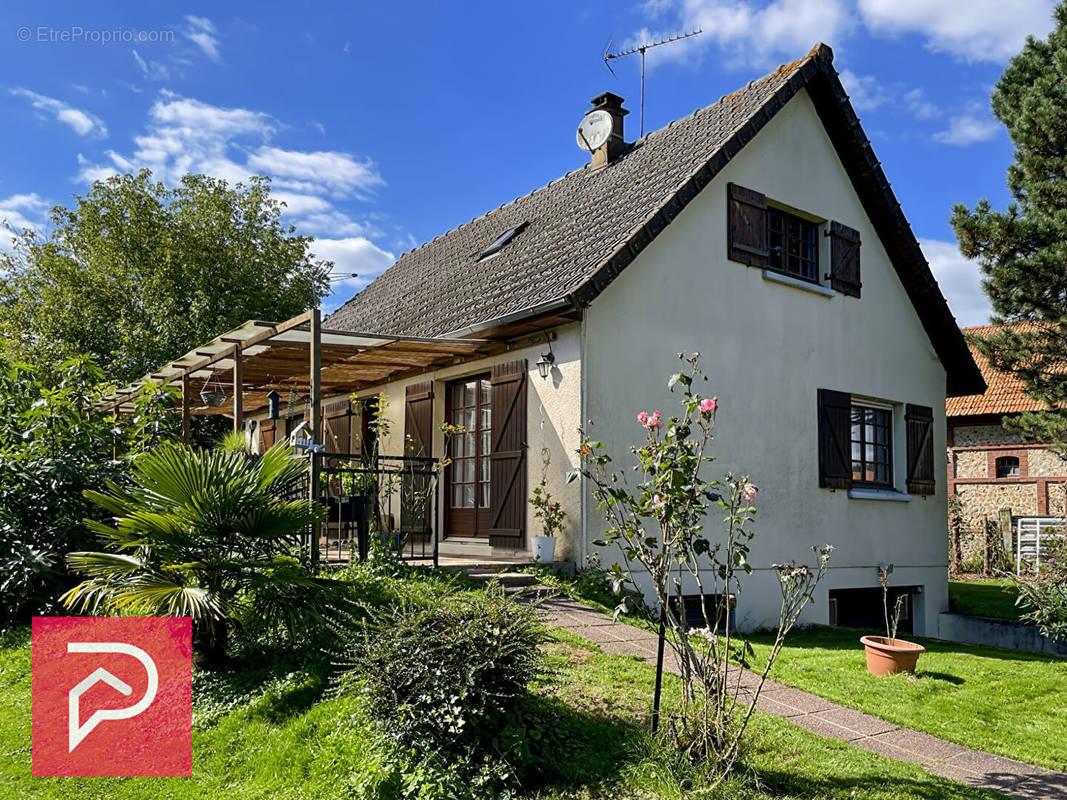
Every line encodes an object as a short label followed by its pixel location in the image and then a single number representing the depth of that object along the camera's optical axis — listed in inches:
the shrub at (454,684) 170.2
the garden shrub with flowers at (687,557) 168.6
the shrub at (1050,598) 335.3
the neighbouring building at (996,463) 829.2
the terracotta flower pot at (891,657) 281.6
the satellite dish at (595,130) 520.7
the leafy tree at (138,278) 812.6
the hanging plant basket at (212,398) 469.7
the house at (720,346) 368.5
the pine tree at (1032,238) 530.6
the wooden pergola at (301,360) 344.0
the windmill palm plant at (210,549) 227.6
